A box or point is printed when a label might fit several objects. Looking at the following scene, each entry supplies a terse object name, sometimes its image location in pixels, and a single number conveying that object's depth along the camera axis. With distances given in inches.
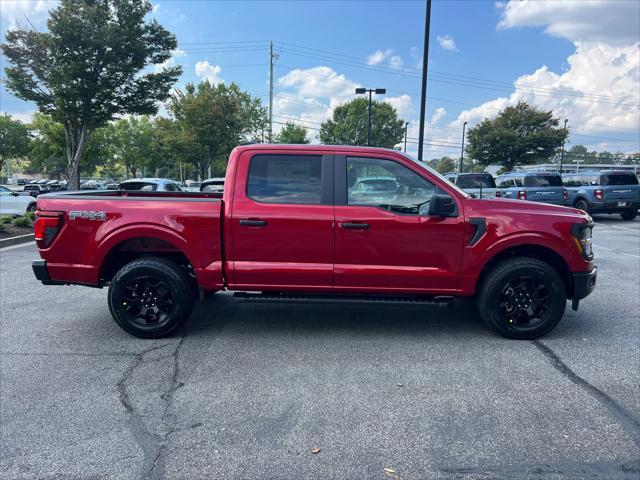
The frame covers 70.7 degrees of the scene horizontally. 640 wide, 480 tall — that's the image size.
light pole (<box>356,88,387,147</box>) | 1090.1
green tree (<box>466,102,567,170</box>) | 1615.4
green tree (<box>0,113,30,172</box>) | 1871.3
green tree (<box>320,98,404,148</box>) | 2130.9
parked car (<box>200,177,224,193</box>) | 500.7
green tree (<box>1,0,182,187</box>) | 563.5
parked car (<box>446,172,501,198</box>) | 661.6
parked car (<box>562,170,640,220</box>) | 652.1
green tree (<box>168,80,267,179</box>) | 1210.6
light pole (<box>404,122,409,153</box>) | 2204.7
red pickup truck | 173.5
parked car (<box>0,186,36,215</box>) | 566.3
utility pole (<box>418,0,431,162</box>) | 537.3
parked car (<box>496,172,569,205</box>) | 649.0
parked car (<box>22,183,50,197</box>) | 1323.6
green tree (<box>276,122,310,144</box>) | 1872.5
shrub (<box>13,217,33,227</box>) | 482.9
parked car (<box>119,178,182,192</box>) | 510.0
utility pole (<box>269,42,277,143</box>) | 1578.5
